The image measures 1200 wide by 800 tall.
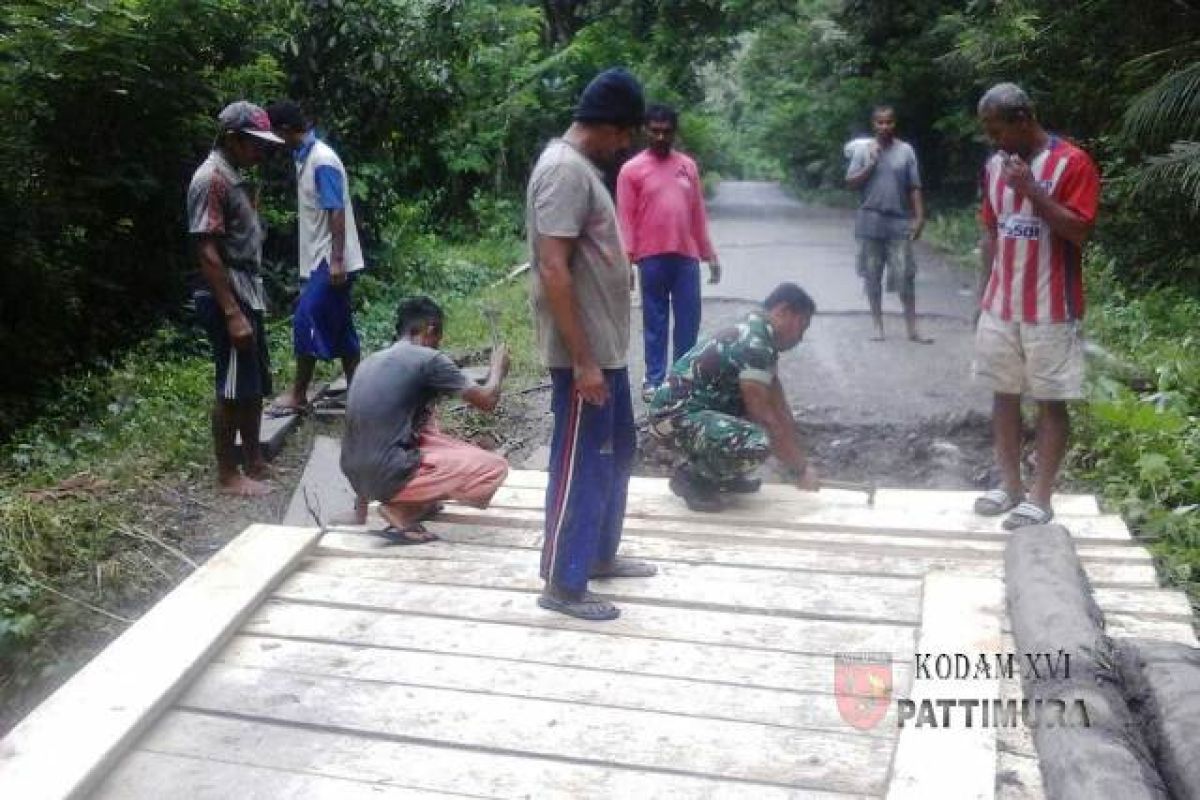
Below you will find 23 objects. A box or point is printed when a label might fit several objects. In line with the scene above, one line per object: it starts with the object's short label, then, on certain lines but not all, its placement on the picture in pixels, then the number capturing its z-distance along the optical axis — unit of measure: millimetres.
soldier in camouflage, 5059
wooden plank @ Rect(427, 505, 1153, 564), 4492
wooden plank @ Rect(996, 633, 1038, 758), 3031
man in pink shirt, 7148
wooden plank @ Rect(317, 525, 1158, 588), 4250
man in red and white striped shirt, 4559
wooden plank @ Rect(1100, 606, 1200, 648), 3646
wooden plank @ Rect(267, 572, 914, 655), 3750
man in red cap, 5797
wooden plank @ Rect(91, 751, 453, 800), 2971
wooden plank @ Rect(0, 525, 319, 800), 3016
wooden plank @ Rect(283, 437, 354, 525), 5879
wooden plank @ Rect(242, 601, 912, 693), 3541
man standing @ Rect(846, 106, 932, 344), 9562
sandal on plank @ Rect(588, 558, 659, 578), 4324
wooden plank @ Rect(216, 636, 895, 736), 3309
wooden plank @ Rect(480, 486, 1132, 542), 4742
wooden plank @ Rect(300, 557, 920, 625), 4004
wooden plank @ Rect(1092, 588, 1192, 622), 3828
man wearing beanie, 3805
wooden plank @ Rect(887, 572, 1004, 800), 2840
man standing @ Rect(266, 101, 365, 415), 6809
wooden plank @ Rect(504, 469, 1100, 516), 5051
